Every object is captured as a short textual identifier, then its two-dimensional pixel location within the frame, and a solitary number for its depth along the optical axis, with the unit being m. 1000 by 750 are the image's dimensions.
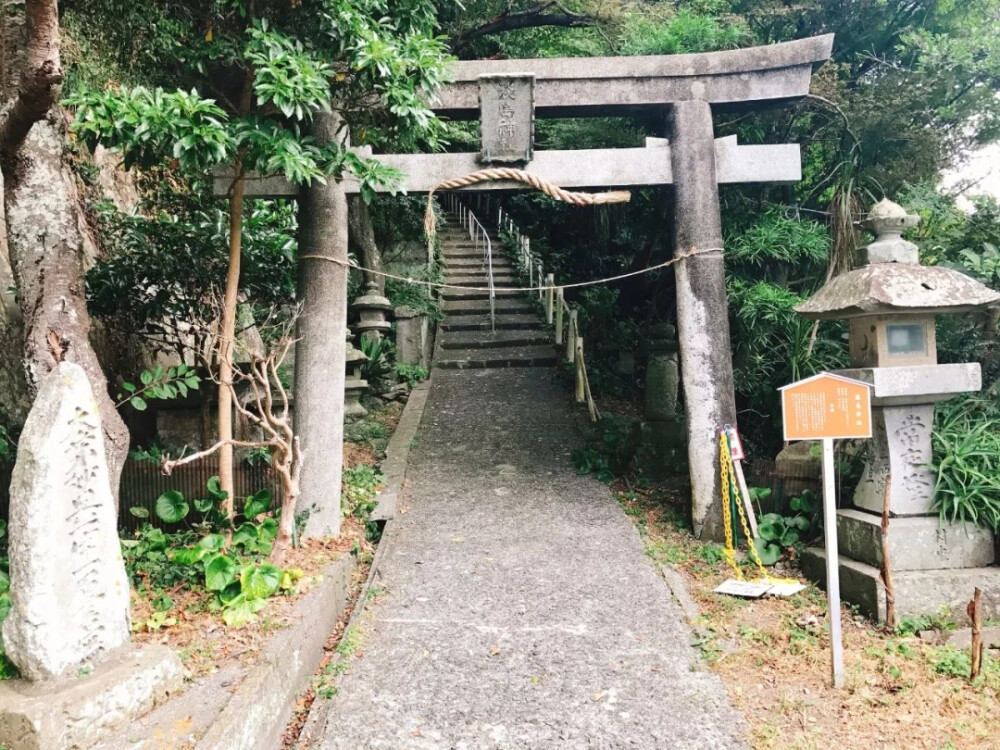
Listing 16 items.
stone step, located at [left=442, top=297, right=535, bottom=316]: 13.71
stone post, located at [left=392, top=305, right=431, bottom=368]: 11.39
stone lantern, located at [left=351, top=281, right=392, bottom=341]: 10.57
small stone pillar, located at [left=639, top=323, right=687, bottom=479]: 7.46
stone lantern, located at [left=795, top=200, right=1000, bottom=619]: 4.58
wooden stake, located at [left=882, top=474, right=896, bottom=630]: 4.38
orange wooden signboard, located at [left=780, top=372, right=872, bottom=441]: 3.92
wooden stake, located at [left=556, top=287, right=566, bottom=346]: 11.28
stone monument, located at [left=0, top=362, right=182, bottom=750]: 2.67
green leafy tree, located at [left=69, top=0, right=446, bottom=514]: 3.82
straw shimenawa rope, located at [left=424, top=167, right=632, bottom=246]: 5.66
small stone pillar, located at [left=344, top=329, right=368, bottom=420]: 9.02
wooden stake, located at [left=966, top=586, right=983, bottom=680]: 3.72
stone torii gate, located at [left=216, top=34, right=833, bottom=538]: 5.66
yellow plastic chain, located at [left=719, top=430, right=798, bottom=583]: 5.25
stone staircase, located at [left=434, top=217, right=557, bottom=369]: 11.62
